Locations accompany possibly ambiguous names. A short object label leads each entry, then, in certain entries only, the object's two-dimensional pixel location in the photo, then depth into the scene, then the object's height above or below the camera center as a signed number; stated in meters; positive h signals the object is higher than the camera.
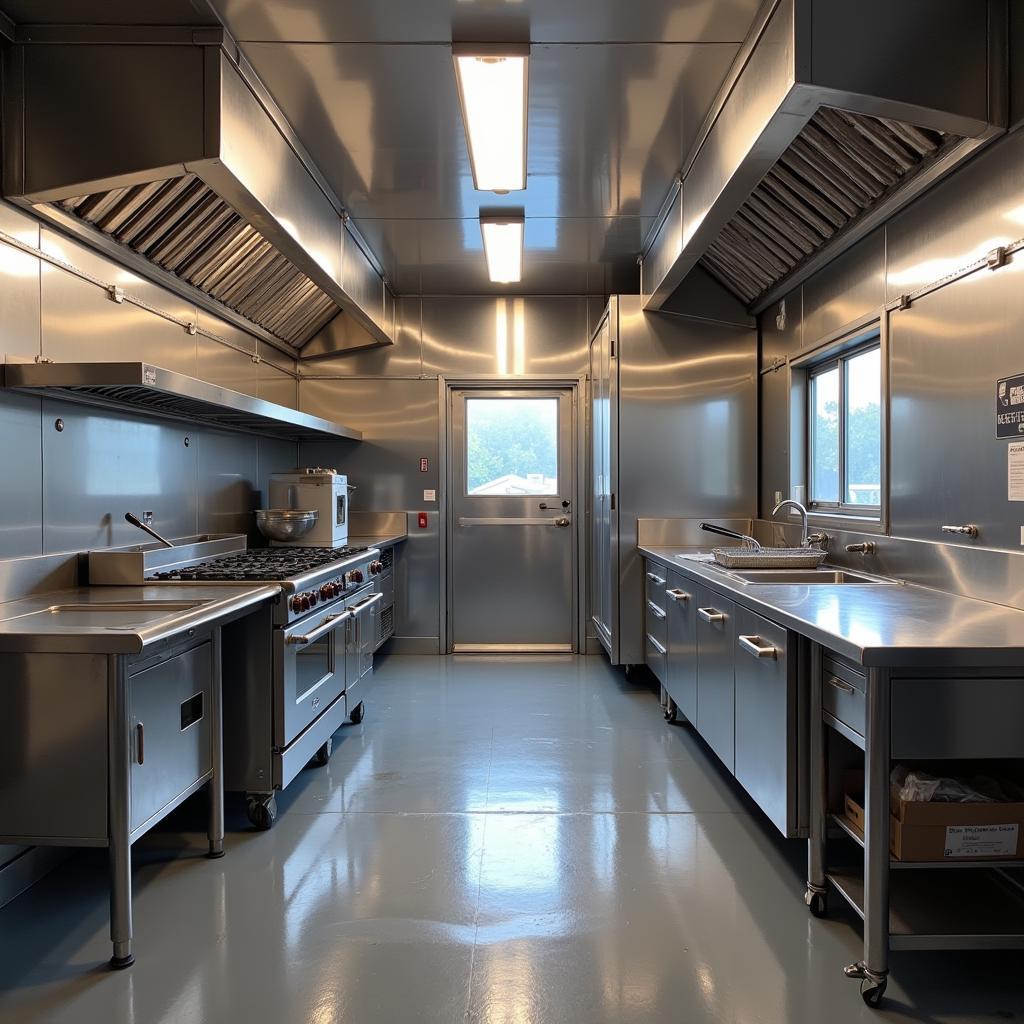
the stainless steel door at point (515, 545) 5.85 -0.38
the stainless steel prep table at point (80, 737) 1.93 -0.62
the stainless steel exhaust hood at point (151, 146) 2.44 +1.18
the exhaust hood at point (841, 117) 2.20 +1.24
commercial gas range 2.81 -0.64
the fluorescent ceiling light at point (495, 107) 2.61 +1.46
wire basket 3.29 -0.28
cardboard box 1.81 -0.80
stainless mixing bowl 4.28 -0.16
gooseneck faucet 3.57 -0.14
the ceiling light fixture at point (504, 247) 4.25 +1.49
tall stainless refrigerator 4.71 +0.43
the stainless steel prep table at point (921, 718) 1.71 -0.51
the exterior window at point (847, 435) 3.37 +0.29
